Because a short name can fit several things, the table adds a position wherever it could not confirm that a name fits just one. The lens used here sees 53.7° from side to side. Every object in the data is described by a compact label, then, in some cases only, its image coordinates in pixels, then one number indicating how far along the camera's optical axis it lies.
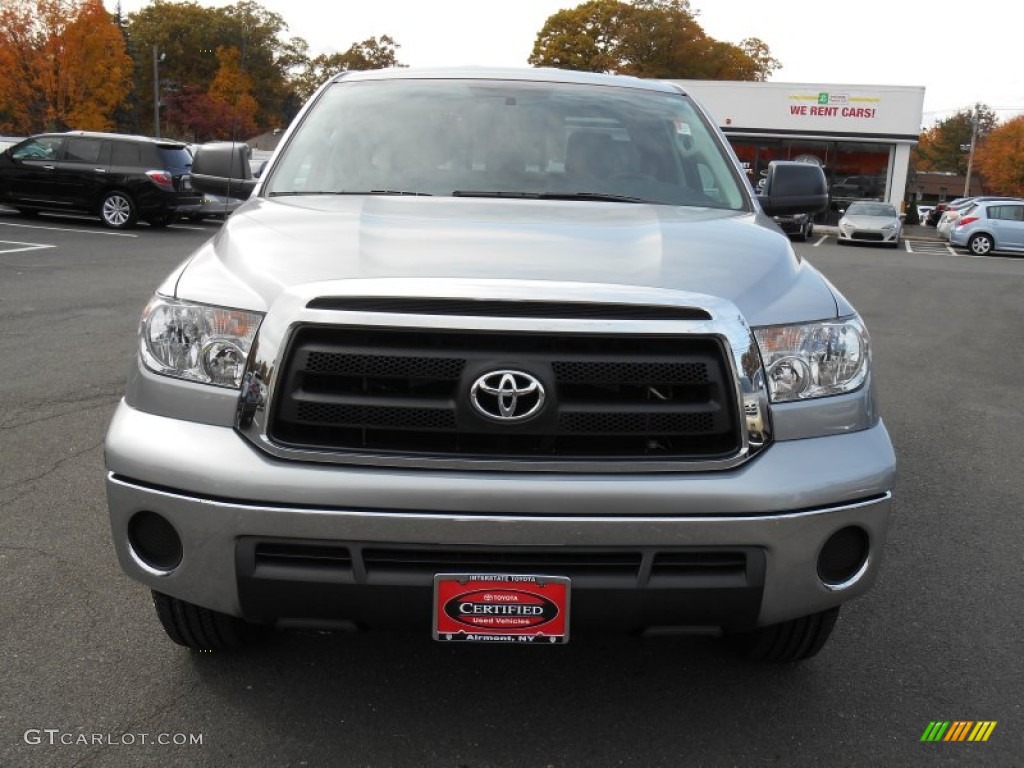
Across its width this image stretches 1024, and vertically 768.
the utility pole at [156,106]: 64.06
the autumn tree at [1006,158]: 80.50
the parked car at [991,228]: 28.53
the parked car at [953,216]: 30.20
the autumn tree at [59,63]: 43.62
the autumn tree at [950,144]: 123.44
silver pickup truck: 2.35
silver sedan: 28.91
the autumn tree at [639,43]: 65.06
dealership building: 38.53
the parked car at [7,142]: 22.31
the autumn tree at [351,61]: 87.94
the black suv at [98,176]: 18.92
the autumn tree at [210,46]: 87.38
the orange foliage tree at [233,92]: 77.25
